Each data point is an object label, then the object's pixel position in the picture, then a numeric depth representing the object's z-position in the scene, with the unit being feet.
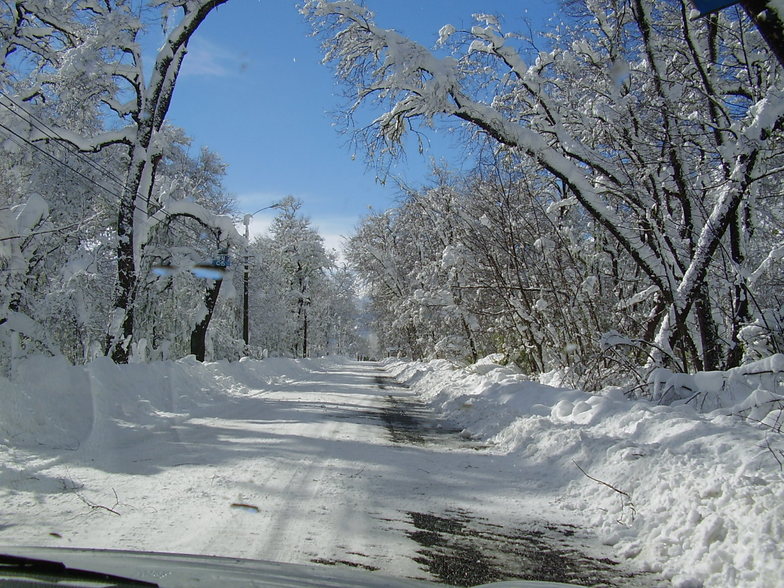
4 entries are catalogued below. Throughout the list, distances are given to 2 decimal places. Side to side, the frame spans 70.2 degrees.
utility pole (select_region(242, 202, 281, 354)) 87.09
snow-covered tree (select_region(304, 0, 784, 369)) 30.76
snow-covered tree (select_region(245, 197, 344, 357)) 153.17
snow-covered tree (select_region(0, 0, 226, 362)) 48.32
